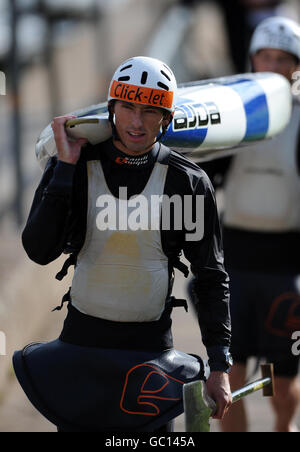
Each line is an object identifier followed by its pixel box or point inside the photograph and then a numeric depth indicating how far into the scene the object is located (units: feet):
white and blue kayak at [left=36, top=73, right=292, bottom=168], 23.00
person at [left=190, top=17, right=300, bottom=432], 32.45
